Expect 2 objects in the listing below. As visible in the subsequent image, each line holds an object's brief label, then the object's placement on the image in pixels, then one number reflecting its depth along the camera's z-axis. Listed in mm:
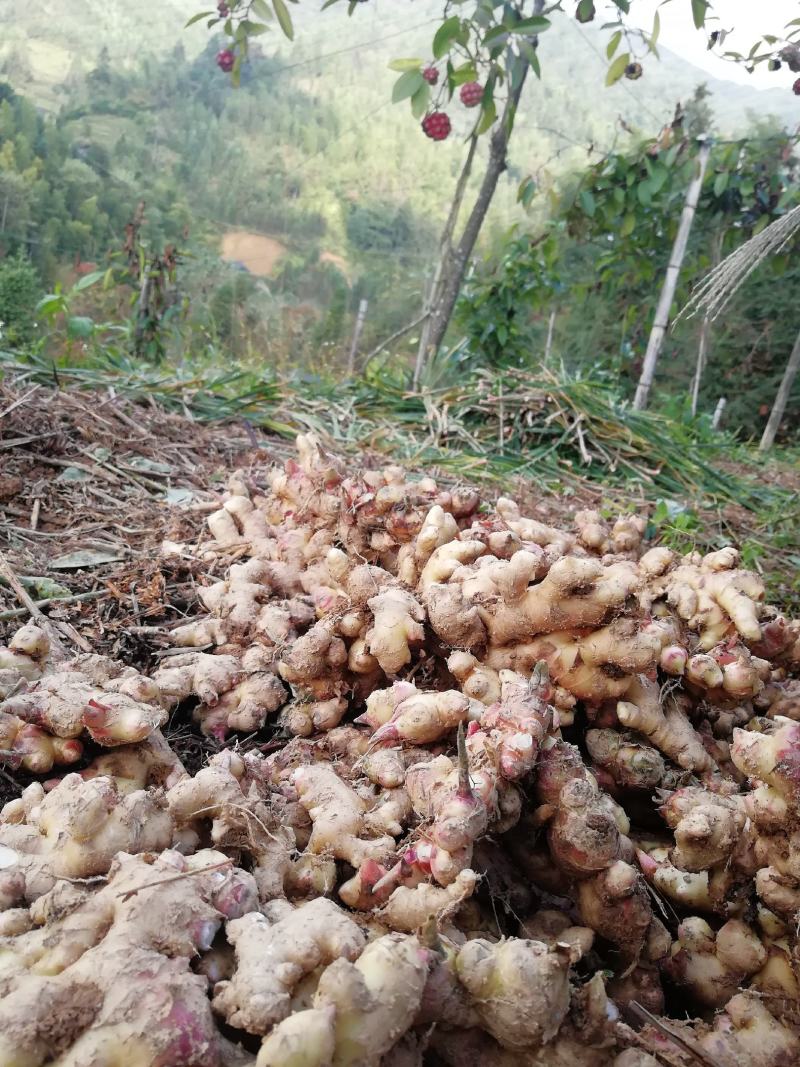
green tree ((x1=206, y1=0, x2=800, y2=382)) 1784
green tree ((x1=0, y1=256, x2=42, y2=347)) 18828
